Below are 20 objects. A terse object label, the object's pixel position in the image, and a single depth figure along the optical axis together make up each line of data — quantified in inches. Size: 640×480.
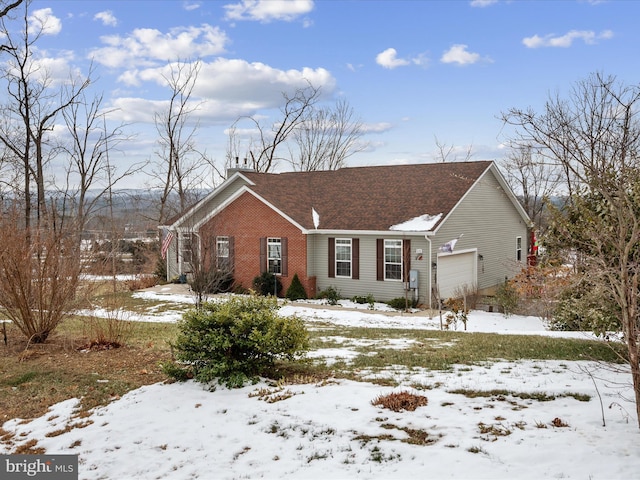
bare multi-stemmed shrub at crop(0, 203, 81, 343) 365.7
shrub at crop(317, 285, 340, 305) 772.6
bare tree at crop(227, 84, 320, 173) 1422.2
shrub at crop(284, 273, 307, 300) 794.2
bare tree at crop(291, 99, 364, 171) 1499.8
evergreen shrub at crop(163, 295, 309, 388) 278.4
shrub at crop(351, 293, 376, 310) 760.3
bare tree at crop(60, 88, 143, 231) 1113.4
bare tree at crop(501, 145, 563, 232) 1328.7
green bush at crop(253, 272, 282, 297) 819.4
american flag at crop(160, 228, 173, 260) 956.0
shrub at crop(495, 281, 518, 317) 711.7
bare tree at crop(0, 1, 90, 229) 932.0
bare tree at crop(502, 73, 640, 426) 175.0
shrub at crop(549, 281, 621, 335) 296.7
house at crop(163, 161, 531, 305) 757.3
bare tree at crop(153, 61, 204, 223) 1290.6
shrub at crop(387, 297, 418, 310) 733.3
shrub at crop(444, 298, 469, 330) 566.8
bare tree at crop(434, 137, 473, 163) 1460.4
